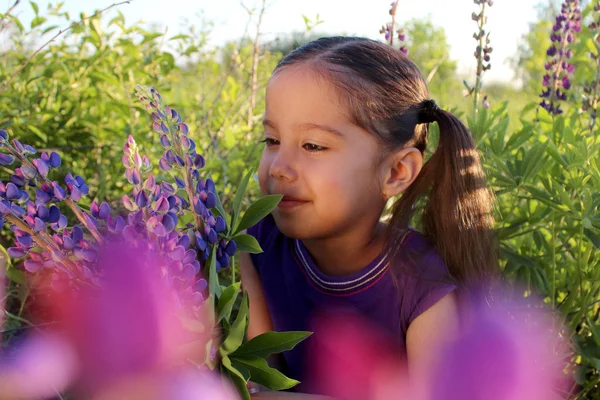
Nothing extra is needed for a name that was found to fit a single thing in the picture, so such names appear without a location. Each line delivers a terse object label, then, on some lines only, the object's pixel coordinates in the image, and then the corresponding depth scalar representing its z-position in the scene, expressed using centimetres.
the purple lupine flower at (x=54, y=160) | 93
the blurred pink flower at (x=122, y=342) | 32
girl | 143
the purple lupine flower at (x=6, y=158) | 89
